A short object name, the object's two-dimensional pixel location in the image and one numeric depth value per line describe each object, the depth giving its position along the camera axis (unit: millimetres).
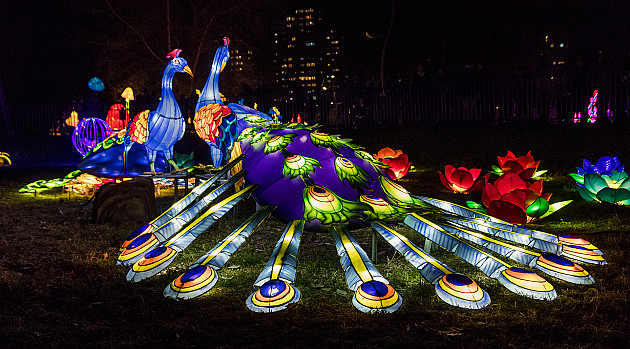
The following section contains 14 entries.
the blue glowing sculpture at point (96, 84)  15773
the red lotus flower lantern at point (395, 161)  8125
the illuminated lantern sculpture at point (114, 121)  11680
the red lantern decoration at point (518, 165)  6414
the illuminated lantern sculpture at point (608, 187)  5891
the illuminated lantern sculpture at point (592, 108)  11008
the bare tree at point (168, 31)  19297
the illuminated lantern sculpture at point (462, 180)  6660
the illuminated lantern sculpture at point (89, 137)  10530
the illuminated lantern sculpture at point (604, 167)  6035
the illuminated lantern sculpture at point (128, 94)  9376
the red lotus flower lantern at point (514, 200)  4715
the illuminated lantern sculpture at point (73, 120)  18141
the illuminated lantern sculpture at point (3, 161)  15973
